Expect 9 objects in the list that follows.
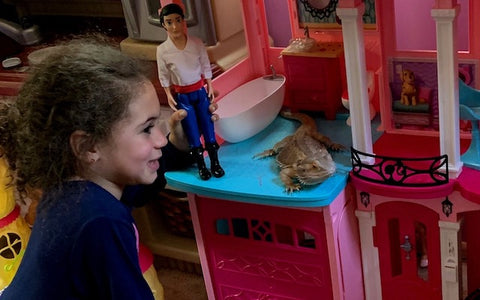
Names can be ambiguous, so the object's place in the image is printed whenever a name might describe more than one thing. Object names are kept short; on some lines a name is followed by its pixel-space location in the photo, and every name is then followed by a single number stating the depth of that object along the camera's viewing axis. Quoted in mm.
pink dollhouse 1153
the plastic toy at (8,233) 1501
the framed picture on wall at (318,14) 1364
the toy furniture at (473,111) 1161
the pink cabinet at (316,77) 1346
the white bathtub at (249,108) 1342
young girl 873
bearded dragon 1188
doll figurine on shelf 1190
